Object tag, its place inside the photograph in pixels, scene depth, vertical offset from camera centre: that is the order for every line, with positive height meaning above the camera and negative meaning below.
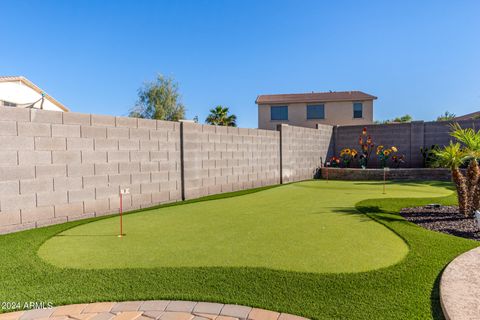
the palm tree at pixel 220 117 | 30.03 +3.60
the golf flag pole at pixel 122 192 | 4.81 -1.01
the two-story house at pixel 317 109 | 29.16 +4.22
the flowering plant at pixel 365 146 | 15.81 +0.16
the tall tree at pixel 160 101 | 35.00 +6.28
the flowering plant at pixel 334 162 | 16.19 -0.74
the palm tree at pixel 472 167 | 5.85 -0.41
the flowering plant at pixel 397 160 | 15.13 -0.61
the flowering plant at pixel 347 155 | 15.79 -0.33
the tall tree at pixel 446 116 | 38.16 +4.39
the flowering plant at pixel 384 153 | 14.99 -0.23
